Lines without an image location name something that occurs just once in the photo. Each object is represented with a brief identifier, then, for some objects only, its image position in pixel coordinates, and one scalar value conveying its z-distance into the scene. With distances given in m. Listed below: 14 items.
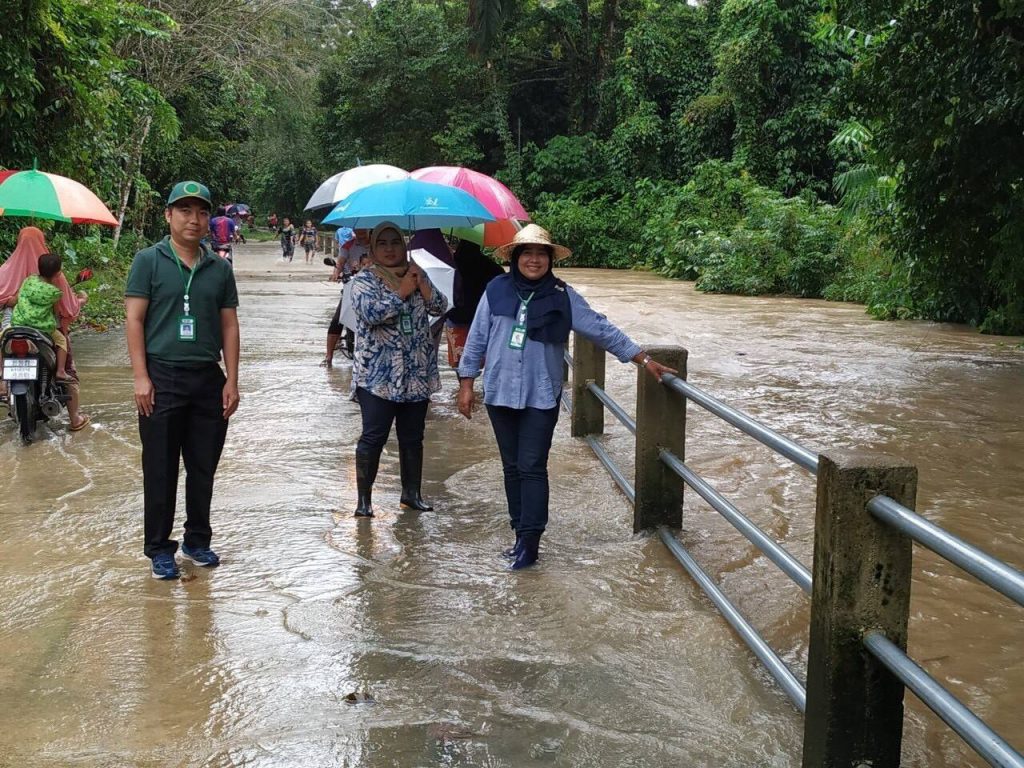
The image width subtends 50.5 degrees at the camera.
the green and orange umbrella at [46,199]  8.24
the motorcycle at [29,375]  7.97
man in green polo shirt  5.06
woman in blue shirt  5.30
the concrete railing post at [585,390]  8.09
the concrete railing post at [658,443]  5.57
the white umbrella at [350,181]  10.00
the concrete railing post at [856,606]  2.98
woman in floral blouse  6.02
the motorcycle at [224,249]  22.51
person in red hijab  8.32
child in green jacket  8.08
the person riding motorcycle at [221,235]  22.95
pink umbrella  8.49
